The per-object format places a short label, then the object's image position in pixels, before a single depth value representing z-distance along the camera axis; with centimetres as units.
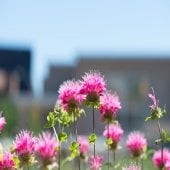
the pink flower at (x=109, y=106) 284
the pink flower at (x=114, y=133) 332
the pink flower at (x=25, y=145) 255
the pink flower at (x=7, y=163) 253
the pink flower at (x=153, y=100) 262
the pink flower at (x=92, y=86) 262
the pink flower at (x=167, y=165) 286
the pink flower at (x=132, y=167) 242
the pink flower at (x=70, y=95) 262
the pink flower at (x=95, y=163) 288
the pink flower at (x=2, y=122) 263
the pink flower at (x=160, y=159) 315
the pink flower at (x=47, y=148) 267
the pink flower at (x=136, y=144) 340
